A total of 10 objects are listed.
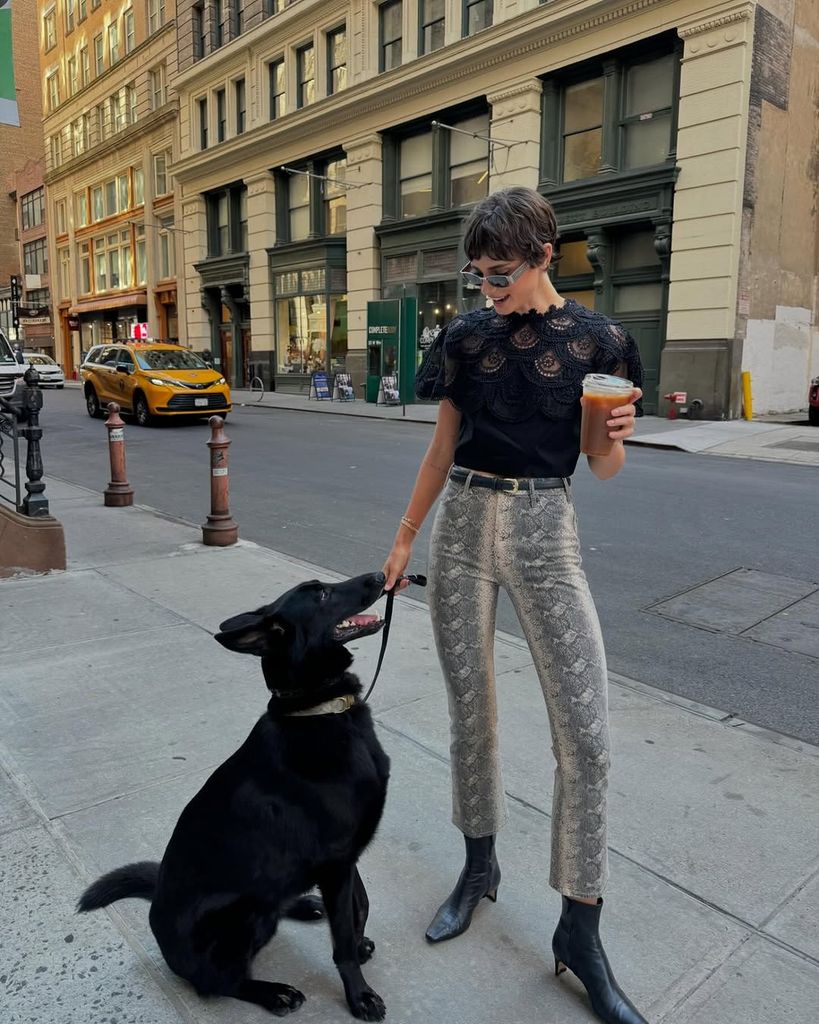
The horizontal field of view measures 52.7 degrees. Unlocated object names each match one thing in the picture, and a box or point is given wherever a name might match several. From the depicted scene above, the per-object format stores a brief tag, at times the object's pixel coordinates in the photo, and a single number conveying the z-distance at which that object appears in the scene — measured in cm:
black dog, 201
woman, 213
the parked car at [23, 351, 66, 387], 3575
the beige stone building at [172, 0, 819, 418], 1769
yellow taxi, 1766
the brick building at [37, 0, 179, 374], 3728
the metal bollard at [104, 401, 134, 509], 900
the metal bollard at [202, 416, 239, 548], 715
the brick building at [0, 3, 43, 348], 6072
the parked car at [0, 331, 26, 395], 1617
